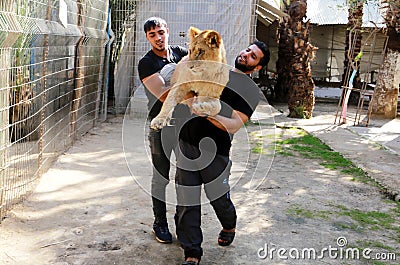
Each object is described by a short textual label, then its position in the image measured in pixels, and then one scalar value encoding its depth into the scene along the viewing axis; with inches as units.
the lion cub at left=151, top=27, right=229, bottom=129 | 118.3
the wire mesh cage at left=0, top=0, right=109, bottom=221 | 149.6
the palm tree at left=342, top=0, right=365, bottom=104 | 428.2
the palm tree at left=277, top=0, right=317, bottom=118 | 410.6
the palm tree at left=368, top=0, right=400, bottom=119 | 416.8
